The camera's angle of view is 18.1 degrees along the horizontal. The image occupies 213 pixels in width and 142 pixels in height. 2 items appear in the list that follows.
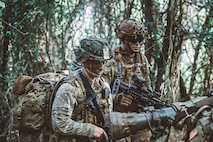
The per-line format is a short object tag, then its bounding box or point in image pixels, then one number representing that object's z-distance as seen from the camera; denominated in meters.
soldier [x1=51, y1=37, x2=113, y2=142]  5.08
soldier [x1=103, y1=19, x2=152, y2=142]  6.97
